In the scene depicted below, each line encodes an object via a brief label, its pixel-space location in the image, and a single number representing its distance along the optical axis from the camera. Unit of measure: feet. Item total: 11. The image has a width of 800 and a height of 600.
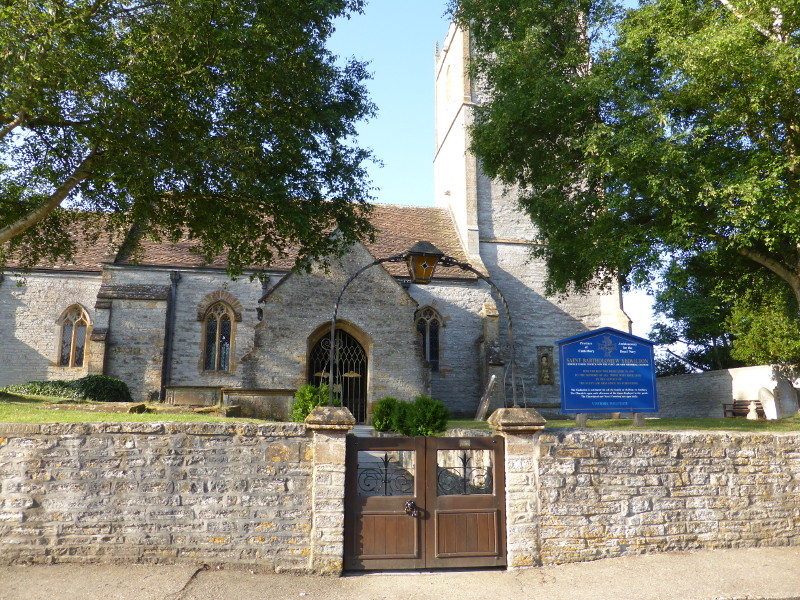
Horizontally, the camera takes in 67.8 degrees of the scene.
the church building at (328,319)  55.77
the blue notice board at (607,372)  35.27
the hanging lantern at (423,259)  27.78
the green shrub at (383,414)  45.75
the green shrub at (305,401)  43.73
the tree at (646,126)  34.63
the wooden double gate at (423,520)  21.71
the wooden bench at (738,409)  73.64
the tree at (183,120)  32.53
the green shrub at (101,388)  52.65
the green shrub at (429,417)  41.27
